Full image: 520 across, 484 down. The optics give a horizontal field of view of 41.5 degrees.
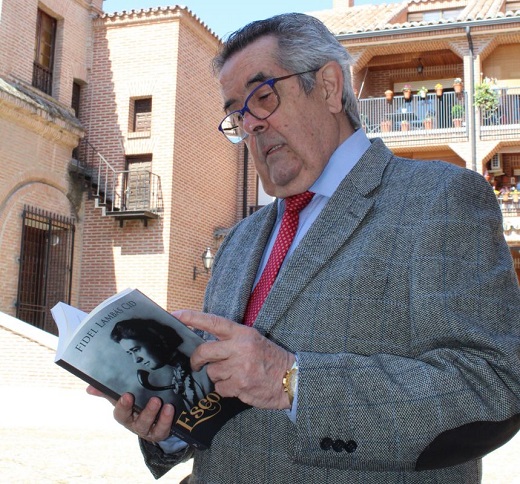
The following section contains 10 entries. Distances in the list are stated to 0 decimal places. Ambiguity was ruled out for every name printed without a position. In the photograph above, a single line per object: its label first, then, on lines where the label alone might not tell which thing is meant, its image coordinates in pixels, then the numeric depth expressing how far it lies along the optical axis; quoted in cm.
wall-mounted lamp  1779
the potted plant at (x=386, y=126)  2007
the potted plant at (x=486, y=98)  1927
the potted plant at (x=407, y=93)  2012
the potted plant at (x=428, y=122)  1980
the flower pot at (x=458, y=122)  1956
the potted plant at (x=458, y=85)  2005
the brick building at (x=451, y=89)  1928
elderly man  144
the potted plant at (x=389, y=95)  2023
